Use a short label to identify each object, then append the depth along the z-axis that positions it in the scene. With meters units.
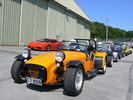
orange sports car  2.82
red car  10.50
